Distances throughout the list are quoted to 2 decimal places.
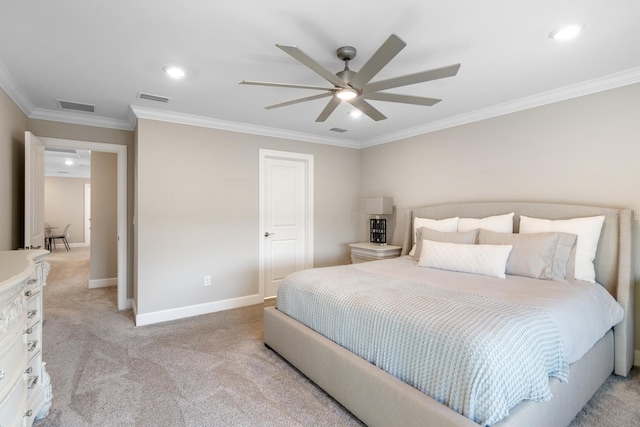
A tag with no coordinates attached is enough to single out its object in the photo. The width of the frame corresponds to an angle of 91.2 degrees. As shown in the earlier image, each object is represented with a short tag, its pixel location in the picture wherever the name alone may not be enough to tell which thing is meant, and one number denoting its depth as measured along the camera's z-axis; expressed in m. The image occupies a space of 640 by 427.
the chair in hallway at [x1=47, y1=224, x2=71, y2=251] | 9.05
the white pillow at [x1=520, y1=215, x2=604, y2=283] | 2.50
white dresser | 1.20
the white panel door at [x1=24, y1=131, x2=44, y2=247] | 3.05
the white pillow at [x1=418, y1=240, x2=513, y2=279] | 2.63
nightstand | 4.18
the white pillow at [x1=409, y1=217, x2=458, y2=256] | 3.46
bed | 1.52
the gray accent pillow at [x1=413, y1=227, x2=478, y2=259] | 3.07
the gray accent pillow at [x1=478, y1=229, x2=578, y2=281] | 2.48
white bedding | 1.81
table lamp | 4.38
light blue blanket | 1.37
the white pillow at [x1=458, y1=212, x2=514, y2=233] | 3.04
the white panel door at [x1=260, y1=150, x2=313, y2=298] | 4.37
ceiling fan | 1.63
